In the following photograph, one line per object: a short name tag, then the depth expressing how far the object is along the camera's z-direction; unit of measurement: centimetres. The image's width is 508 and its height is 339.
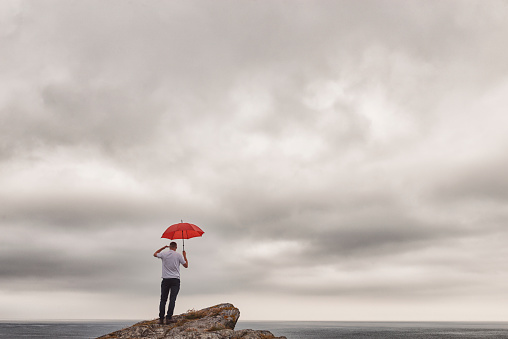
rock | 1642
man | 1905
